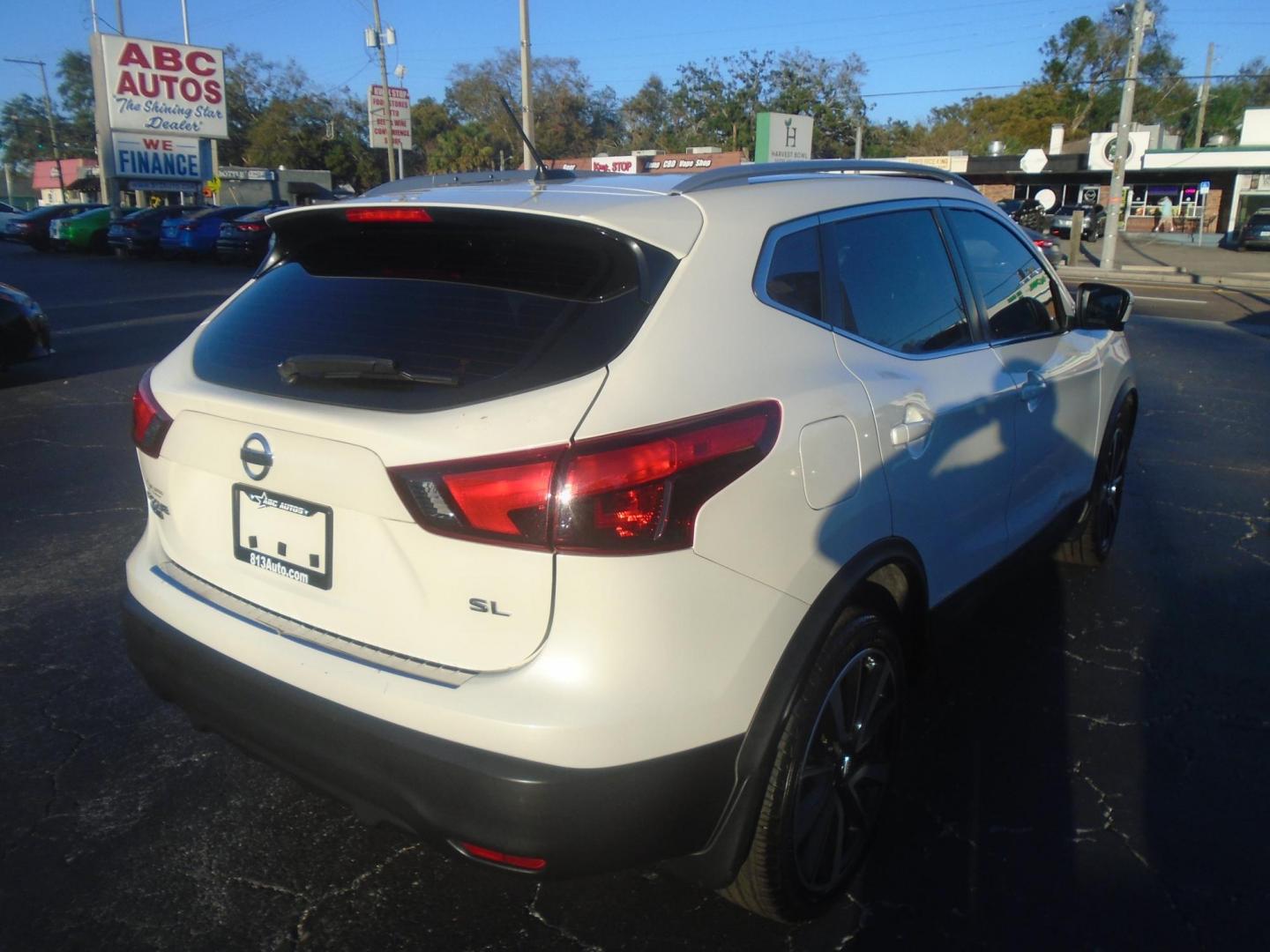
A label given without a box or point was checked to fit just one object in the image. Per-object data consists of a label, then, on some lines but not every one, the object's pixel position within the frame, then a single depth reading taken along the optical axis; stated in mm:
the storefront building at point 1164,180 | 47312
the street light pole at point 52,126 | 68788
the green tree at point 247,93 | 75312
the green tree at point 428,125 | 77812
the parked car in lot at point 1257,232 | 37375
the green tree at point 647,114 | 80750
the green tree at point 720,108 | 63875
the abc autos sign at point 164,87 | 31875
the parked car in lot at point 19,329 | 9281
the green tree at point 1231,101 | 75688
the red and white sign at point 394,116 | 34000
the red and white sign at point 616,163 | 38125
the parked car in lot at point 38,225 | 34281
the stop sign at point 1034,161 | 53406
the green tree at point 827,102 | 58469
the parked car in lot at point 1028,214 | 36969
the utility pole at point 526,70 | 27006
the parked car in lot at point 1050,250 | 24095
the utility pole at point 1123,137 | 26172
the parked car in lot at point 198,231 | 26828
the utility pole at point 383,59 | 36344
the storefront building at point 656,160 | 37425
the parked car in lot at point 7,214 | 39403
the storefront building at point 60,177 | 69625
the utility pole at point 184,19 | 47731
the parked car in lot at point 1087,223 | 41525
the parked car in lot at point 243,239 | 25031
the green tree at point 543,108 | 74312
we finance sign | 33844
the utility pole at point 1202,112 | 63988
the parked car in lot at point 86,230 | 32344
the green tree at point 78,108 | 92500
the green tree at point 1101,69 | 75688
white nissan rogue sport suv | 1974
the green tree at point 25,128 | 94438
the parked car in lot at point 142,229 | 28484
